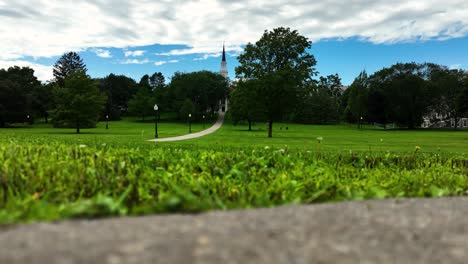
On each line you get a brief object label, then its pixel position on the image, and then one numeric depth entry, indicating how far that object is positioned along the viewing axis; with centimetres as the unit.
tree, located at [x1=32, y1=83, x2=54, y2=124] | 6695
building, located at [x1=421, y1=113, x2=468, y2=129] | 8072
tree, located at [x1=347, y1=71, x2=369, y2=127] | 7188
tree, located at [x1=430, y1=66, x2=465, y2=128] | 6925
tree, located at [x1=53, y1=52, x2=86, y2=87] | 8550
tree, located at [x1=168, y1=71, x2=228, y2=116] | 9294
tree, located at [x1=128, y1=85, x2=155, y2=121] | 8375
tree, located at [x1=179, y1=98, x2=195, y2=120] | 7700
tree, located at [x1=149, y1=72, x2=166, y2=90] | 13525
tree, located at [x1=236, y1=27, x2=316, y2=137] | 3169
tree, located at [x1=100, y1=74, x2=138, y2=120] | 9969
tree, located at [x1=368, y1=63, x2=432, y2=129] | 6844
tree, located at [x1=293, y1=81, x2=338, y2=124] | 8976
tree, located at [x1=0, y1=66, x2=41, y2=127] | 5747
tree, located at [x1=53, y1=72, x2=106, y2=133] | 4294
